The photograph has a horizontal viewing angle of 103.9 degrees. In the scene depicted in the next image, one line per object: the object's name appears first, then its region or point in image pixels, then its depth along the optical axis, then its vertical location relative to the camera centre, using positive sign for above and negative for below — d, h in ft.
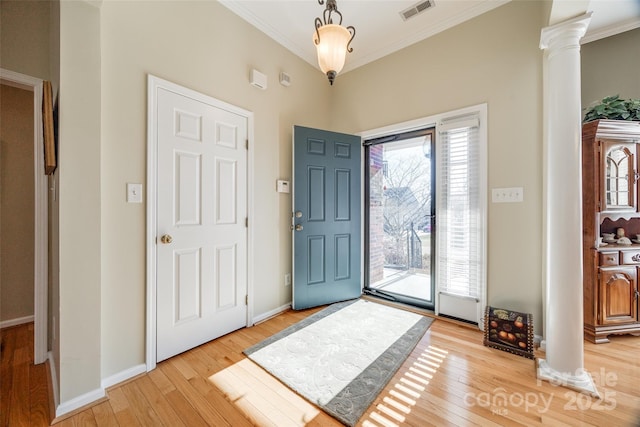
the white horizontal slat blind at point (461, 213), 7.90 +0.02
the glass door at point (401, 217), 9.58 -0.15
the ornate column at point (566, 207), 5.35 +0.15
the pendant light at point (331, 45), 4.96 +3.39
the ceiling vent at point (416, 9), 7.71 +6.51
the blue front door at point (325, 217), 9.39 -0.15
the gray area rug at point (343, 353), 5.07 -3.63
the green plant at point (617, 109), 7.11 +3.00
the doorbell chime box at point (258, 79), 8.16 +4.46
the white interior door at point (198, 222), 6.20 -0.23
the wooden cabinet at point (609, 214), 7.16 -0.30
